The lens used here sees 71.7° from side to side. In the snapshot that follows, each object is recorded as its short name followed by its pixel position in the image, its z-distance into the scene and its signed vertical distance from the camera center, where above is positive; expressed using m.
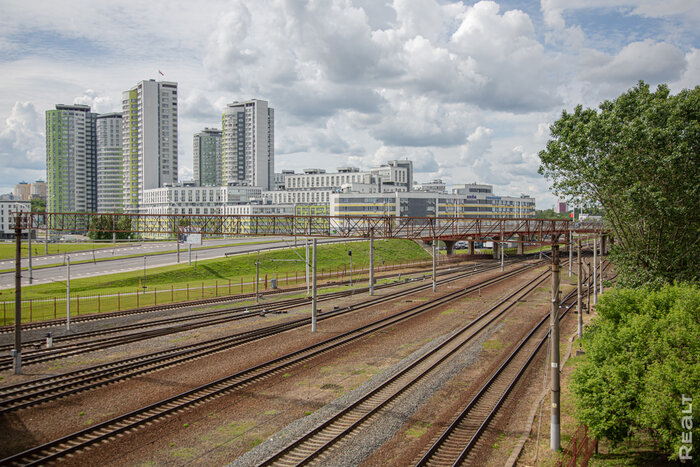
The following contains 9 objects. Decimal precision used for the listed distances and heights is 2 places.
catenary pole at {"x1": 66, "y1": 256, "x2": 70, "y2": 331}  34.25 -6.72
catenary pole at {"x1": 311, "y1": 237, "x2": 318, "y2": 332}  32.12 -5.44
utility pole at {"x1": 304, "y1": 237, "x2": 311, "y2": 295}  53.48 -6.79
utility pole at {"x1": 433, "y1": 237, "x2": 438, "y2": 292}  53.24 -5.81
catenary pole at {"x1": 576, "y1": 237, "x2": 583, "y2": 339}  31.97 -6.07
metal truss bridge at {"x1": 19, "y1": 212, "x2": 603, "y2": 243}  47.46 -0.65
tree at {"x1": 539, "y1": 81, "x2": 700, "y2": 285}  29.11 +3.26
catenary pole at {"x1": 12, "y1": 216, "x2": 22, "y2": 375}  23.55 -5.62
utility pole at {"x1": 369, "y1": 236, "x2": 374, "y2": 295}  50.24 -5.91
